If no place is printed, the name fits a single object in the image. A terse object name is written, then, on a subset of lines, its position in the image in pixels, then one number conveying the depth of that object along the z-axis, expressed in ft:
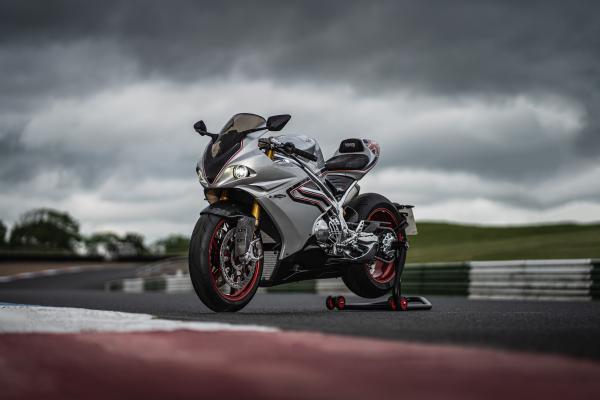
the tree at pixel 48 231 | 396.98
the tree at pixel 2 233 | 424.38
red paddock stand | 22.57
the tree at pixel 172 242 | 487.61
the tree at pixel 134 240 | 389.97
